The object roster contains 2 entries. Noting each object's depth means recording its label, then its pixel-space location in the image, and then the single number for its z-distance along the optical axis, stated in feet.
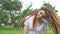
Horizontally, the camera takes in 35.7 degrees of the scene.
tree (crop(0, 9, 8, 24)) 58.96
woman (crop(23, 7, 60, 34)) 4.28
